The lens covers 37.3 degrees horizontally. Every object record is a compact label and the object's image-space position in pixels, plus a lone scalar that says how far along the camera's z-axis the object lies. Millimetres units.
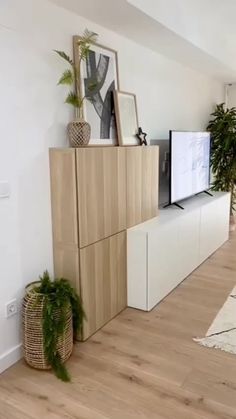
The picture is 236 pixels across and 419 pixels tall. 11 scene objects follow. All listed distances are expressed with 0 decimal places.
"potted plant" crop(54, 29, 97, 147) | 2459
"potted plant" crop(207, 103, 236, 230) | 5285
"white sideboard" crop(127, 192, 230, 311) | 2961
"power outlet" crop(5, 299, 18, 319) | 2238
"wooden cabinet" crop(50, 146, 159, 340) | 2402
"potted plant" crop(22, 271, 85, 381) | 2146
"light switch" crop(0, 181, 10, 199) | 2123
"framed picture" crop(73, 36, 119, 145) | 2703
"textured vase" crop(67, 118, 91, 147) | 2486
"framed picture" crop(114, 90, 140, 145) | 3078
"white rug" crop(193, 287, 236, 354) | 2494
